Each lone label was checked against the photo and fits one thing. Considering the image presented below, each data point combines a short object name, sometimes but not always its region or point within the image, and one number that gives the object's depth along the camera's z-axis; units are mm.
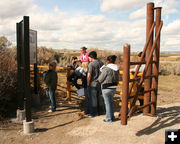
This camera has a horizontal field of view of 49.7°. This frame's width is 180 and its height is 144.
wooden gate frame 4234
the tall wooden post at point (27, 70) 4445
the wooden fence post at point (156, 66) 5176
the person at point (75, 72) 6484
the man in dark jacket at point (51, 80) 6117
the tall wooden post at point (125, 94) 4209
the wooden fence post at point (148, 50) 5188
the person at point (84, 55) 6857
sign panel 6309
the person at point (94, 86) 5508
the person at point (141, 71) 5441
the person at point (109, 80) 4961
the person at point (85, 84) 6109
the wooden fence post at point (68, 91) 7529
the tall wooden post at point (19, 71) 5309
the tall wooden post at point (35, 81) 7250
